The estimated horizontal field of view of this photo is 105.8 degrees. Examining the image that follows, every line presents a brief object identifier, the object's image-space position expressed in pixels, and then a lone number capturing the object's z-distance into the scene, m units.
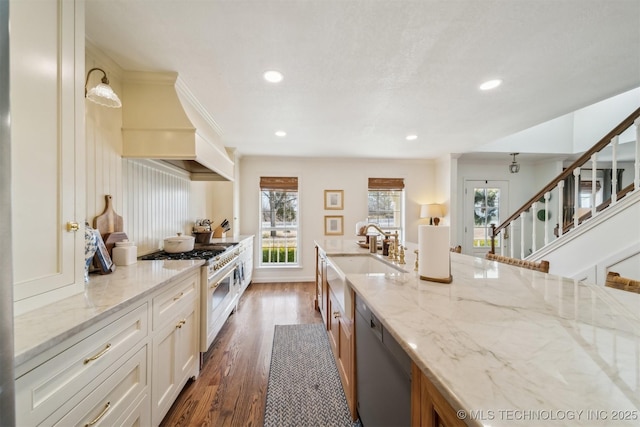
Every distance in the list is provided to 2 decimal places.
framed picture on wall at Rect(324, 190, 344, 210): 4.87
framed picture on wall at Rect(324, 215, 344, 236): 4.87
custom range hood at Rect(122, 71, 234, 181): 1.90
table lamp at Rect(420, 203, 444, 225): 4.71
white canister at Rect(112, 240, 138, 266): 1.67
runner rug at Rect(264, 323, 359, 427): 1.53
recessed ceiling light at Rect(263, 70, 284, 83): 1.89
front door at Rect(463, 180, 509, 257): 5.08
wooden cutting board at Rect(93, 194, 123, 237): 1.62
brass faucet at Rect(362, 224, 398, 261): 1.92
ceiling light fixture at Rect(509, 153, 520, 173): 4.44
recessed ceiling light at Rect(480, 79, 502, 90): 2.03
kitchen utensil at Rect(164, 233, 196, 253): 2.25
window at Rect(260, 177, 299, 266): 4.82
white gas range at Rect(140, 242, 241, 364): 1.95
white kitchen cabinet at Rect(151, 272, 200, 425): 1.35
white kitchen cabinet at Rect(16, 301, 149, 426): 0.71
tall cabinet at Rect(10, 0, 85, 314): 0.92
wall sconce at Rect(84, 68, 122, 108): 1.33
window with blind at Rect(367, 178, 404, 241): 5.03
